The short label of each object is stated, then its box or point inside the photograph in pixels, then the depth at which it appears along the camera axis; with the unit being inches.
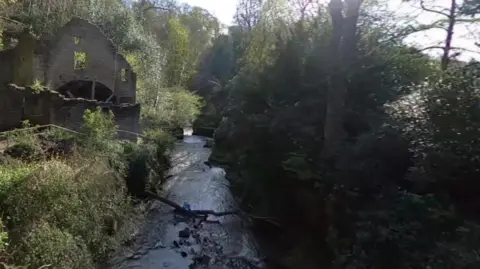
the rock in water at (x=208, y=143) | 1130.5
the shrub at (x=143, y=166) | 557.9
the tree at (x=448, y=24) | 315.9
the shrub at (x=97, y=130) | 457.7
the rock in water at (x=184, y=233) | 490.9
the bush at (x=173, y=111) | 1036.3
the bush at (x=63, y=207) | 270.8
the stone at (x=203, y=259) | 419.8
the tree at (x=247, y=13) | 1386.6
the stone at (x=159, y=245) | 458.2
